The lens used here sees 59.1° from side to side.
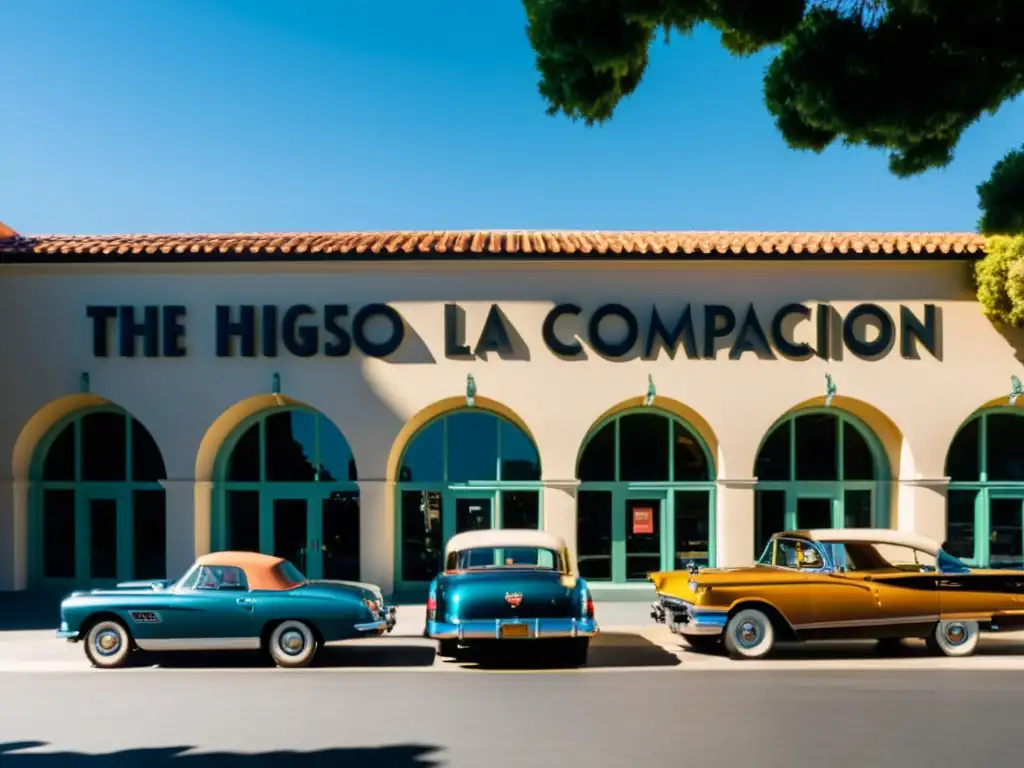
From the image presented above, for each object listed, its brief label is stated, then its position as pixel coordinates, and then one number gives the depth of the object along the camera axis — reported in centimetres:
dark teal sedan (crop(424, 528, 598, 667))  969
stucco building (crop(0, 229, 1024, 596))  1506
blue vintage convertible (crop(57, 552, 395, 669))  1014
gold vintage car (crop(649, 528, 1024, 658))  1040
